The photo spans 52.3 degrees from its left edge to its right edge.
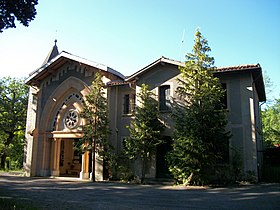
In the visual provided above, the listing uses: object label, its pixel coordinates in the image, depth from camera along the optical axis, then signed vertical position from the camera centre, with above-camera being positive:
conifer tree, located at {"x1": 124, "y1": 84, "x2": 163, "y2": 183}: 16.55 +1.22
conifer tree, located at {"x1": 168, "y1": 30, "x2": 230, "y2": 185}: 14.48 +1.47
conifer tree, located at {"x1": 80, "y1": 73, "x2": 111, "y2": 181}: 17.95 +1.80
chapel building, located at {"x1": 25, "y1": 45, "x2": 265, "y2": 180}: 15.79 +3.23
